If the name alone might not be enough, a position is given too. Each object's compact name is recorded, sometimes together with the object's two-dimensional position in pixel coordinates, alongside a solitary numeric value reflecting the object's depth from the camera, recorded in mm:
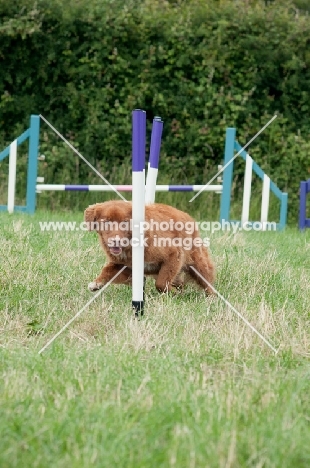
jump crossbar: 15679
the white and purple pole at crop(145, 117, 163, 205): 10000
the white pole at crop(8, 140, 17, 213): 18547
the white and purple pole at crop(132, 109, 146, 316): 8227
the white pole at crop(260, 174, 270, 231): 19062
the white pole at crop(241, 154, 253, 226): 19031
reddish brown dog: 9070
